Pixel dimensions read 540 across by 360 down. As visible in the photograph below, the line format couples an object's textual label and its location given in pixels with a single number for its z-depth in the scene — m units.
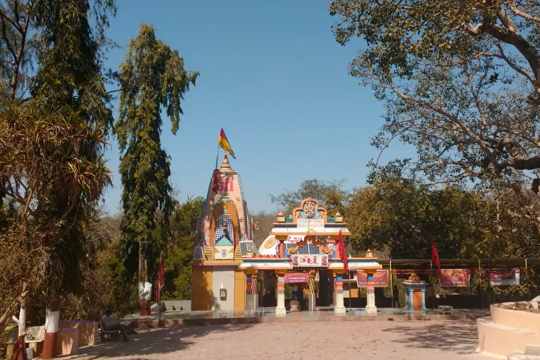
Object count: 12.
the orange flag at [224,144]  26.22
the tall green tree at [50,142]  9.63
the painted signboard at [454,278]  22.67
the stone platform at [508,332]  9.95
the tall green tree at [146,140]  20.20
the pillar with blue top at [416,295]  21.69
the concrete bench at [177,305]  25.09
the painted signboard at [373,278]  21.53
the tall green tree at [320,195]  35.53
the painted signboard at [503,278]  22.36
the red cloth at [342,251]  21.12
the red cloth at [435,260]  22.53
